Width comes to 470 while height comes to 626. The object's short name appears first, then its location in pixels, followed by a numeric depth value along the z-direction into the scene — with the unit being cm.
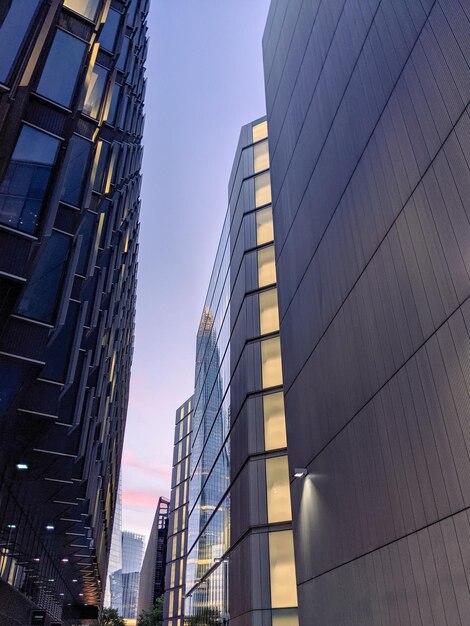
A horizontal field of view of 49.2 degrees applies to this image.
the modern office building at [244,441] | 2220
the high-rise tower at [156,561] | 11612
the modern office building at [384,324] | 954
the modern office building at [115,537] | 16499
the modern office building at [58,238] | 1228
